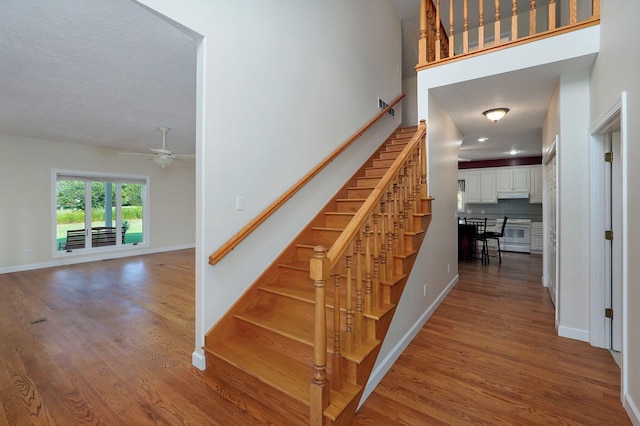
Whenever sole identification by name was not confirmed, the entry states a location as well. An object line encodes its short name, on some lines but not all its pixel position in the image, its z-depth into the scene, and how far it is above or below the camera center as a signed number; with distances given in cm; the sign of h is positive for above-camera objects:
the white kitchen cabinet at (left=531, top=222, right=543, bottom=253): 698 -64
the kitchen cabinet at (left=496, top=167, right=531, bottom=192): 729 +90
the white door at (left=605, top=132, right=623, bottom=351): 237 -21
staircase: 162 -85
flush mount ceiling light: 360 +131
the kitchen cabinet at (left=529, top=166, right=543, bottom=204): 706 +70
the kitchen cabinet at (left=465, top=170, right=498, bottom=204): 781 +74
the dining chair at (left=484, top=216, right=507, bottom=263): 590 -50
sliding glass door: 609 +4
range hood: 729 +46
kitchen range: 712 -62
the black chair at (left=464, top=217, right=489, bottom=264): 586 -73
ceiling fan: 468 +96
